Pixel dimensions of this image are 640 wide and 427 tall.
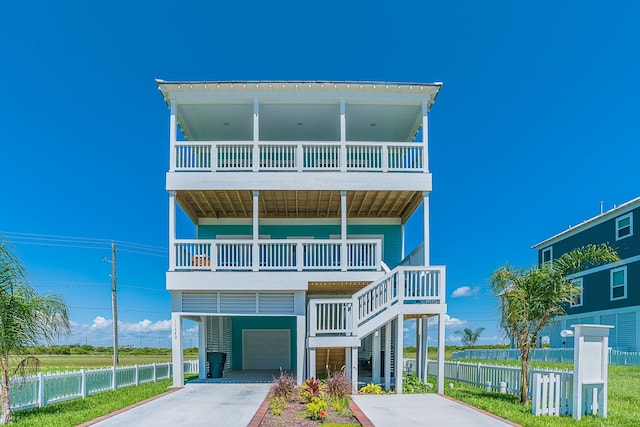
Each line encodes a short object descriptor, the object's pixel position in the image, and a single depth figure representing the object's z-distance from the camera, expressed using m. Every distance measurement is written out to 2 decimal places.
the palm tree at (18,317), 8.86
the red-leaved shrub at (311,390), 9.95
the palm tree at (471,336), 51.44
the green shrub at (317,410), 8.52
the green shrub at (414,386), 12.83
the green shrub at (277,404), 9.26
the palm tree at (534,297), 10.85
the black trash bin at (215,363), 15.71
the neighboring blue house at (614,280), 25.28
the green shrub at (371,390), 12.45
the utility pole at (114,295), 29.05
